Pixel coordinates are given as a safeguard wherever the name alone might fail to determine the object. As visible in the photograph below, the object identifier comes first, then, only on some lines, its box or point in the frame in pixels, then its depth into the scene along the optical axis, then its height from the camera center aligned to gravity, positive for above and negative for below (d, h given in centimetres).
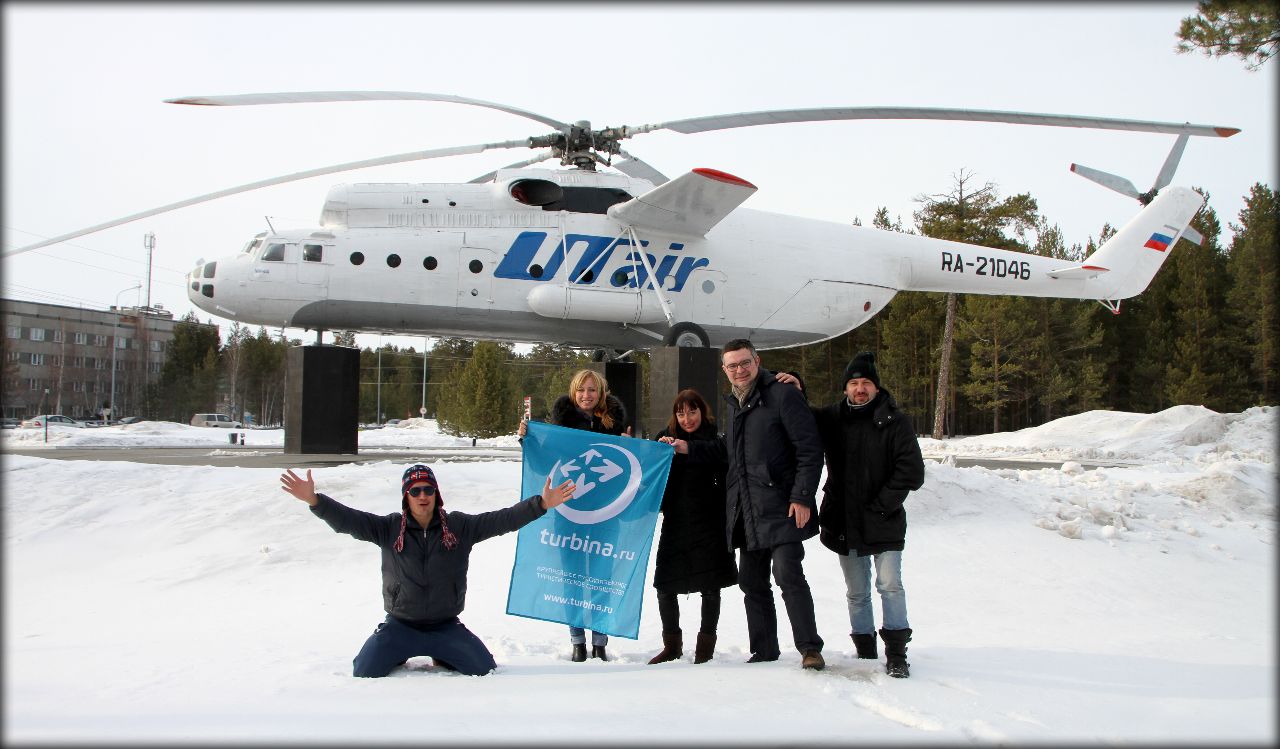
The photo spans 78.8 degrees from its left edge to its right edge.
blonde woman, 474 -18
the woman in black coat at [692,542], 434 -91
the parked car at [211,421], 4378 -261
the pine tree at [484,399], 3375 -87
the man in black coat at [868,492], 417 -60
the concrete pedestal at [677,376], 1055 +7
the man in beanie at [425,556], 376 -89
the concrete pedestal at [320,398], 1070 -30
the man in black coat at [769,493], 405 -58
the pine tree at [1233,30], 854 +411
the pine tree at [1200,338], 3441 +229
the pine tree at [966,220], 3025 +655
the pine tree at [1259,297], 3247 +397
